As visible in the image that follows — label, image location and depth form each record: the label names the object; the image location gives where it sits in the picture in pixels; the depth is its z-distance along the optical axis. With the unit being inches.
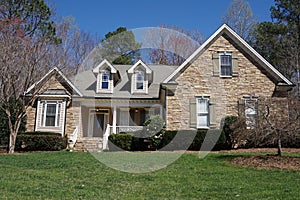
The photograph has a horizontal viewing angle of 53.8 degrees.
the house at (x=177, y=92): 619.2
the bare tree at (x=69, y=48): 717.9
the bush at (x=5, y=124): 648.4
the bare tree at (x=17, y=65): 566.6
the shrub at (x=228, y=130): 561.6
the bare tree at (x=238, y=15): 1048.8
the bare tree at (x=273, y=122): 379.9
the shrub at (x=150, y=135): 577.3
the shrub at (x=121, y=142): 588.7
